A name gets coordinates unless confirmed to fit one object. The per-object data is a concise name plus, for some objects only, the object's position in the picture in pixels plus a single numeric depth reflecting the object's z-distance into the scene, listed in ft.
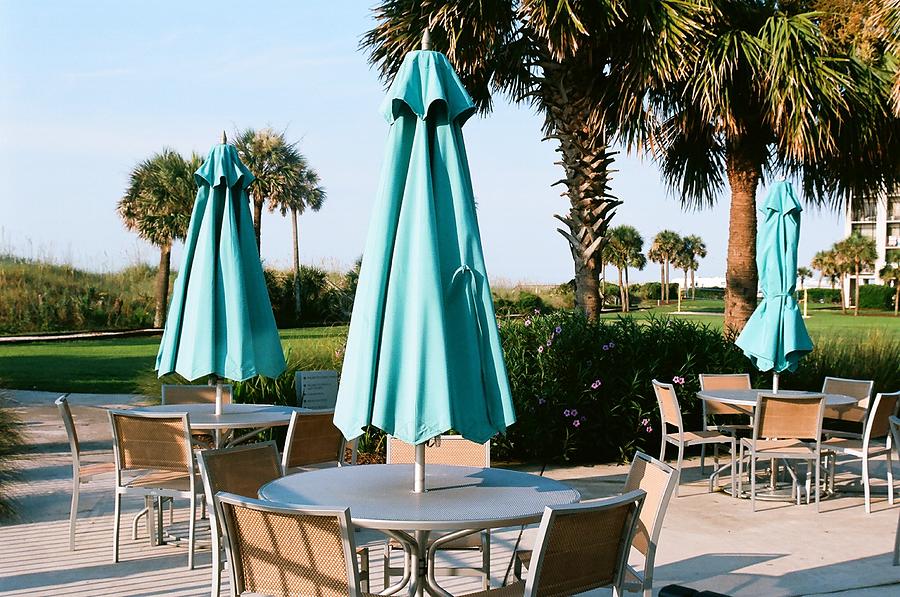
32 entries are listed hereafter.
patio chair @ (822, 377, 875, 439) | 26.73
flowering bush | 29.14
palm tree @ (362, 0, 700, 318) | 35.55
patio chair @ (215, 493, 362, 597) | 9.08
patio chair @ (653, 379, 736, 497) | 24.43
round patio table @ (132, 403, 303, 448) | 18.28
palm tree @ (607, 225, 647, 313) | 219.61
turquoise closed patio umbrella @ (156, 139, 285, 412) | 19.29
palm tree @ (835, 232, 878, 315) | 247.91
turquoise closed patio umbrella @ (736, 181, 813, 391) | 25.81
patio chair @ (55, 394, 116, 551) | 17.66
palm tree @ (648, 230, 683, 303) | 254.68
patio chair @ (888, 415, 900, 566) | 17.85
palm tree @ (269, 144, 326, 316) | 126.82
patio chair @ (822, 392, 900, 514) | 23.53
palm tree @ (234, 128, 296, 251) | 123.85
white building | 343.67
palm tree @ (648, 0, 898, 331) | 38.06
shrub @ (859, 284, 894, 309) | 250.78
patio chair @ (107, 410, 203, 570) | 17.02
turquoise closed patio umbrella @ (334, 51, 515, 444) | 10.80
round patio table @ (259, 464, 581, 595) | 10.01
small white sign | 27.91
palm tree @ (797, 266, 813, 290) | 311.64
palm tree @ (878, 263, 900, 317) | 239.30
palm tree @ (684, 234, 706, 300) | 264.72
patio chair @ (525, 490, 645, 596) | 9.25
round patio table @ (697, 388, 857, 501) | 23.97
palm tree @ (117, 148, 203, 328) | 108.27
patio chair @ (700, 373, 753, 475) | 25.94
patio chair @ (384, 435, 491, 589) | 15.64
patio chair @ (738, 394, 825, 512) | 23.16
